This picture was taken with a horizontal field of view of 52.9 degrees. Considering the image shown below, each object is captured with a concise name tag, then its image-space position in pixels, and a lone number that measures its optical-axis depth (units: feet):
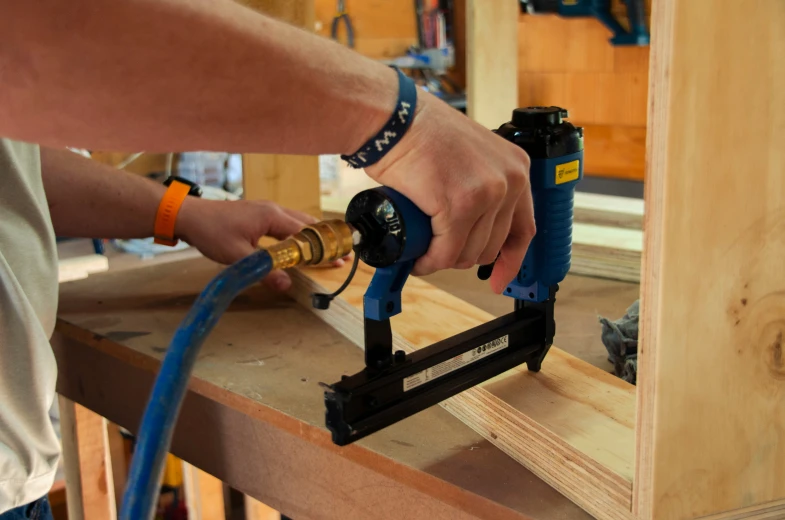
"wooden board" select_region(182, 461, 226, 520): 4.92
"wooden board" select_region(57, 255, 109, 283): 5.61
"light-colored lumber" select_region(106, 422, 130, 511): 5.80
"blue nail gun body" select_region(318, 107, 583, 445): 2.37
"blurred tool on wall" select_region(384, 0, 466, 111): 9.93
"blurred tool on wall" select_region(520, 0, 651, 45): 7.29
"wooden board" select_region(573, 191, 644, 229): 5.36
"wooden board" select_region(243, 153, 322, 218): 5.02
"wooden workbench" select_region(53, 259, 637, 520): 2.62
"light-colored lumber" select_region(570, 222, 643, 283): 4.66
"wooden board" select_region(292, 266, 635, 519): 2.44
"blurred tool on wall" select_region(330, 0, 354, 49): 10.12
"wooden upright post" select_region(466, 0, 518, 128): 5.30
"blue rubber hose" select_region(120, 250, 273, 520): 1.71
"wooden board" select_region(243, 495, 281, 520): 4.54
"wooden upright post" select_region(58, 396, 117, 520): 4.55
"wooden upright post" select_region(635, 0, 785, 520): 2.03
